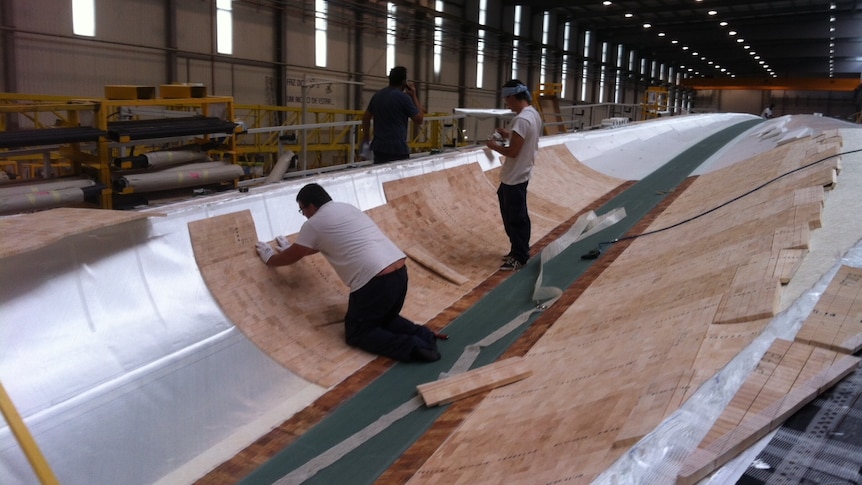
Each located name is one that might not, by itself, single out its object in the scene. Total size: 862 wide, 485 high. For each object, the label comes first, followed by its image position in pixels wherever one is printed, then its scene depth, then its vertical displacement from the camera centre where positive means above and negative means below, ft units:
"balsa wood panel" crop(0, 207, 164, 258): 9.04 -1.38
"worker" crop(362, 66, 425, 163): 20.04 +0.83
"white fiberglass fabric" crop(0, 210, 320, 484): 8.93 -3.51
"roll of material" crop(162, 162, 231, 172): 22.21 -1.00
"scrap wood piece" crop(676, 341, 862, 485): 5.25 -2.32
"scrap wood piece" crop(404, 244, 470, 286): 16.96 -3.21
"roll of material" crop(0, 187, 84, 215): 16.78 -1.76
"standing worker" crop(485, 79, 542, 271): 16.96 -0.51
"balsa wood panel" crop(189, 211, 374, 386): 12.05 -3.25
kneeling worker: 12.26 -2.40
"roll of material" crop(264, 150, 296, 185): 21.45 -1.00
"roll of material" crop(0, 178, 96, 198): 17.37 -1.45
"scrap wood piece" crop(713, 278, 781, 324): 9.08 -2.22
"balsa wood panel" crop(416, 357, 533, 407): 10.75 -4.00
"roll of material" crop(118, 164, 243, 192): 20.38 -1.35
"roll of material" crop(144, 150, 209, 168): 21.59 -0.70
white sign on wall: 53.47 +3.90
